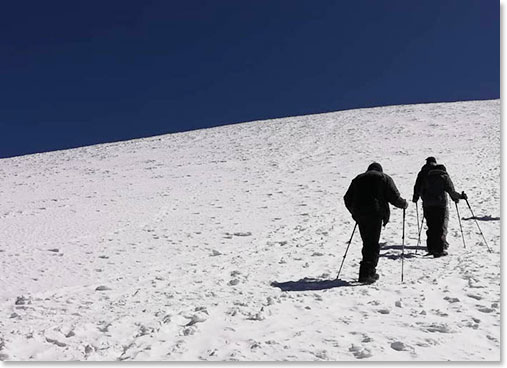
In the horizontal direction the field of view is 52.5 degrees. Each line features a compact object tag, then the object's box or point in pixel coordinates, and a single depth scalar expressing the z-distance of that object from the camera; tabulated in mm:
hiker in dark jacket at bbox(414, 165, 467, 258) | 9859
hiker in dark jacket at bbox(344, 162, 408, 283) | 7750
